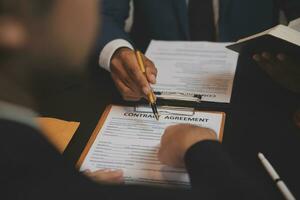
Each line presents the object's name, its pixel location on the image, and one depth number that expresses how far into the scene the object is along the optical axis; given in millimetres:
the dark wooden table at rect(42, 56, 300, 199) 730
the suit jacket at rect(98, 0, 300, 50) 1294
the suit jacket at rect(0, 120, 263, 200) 488
